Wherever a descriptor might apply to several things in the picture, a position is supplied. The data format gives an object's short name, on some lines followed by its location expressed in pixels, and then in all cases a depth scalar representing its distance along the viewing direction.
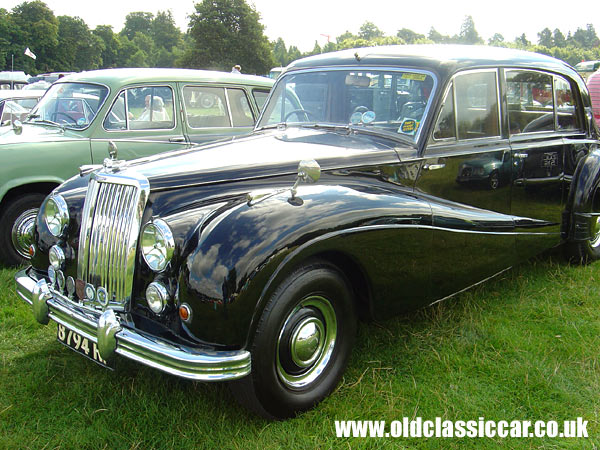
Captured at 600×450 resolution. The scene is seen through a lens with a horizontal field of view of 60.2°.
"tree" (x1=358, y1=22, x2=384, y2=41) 116.79
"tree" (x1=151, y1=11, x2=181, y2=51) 99.06
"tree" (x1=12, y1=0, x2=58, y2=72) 62.00
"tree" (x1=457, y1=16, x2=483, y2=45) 117.19
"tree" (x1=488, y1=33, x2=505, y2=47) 104.34
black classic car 2.25
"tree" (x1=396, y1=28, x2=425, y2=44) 116.28
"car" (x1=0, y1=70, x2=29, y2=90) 20.98
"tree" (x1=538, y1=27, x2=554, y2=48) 117.12
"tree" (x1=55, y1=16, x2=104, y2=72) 67.31
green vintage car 4.67
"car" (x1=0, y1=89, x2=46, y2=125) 8.00
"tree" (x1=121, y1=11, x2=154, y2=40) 104.00
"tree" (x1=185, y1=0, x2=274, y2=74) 53.03
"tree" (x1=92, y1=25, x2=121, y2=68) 80.88
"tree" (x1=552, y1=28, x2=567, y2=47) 114.44
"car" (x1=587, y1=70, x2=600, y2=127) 10.02
